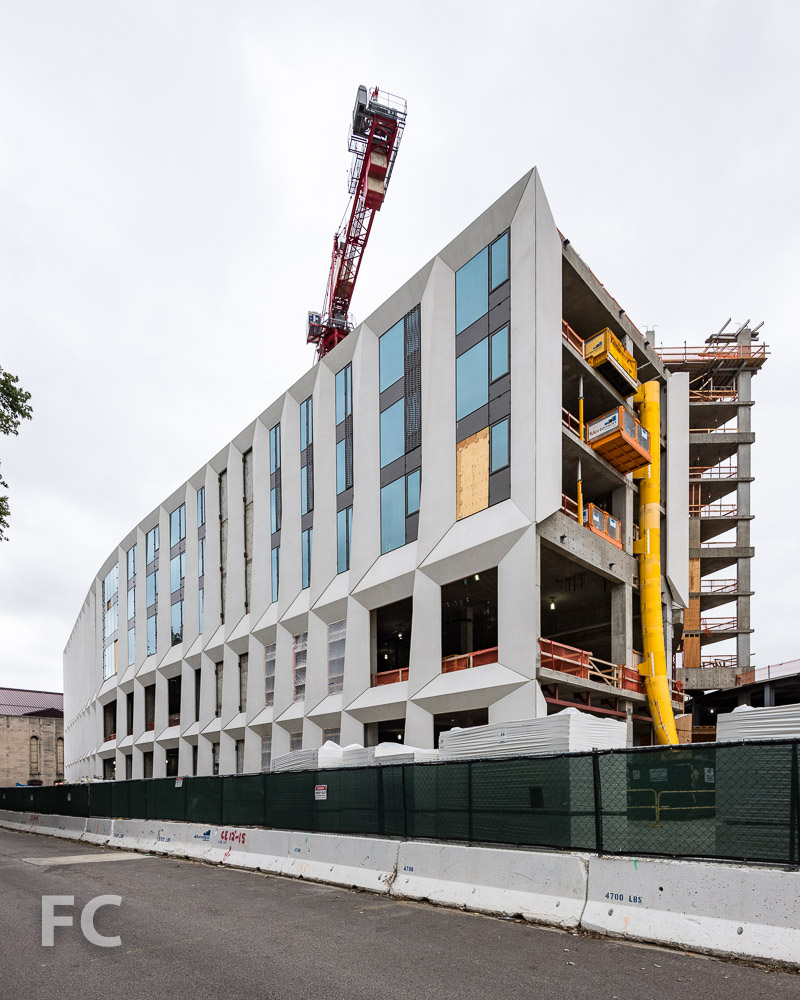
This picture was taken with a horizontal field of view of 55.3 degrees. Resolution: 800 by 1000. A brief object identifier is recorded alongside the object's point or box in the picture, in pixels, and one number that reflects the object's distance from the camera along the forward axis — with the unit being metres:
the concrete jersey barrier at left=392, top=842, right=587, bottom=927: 9.37
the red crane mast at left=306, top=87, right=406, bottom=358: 46.56
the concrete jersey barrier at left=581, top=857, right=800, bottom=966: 7.43
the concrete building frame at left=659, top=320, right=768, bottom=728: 52.72
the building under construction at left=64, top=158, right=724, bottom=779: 25.34
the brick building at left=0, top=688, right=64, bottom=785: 97.62
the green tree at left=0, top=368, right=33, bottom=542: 23.48
